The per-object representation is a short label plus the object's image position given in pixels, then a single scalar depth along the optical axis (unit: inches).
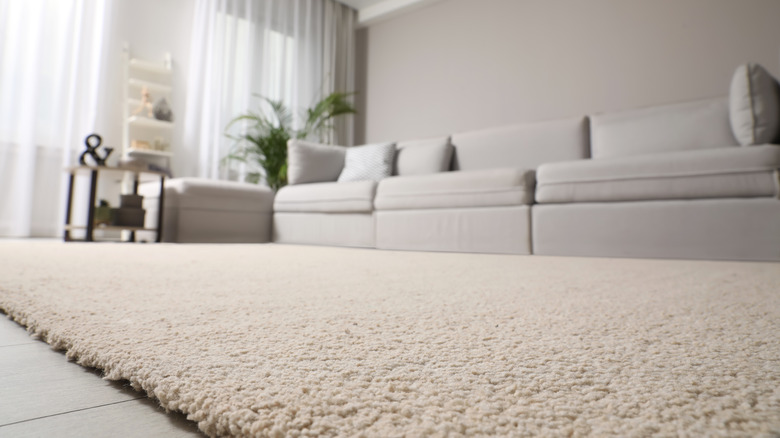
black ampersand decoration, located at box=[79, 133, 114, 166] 106.7
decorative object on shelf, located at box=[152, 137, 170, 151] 142.6
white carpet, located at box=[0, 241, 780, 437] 8.6
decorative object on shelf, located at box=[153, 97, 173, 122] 142.0
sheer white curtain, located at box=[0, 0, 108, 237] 117.0
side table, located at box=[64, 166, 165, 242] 98.3
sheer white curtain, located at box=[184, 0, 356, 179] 150.9
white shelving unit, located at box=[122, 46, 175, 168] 137.3
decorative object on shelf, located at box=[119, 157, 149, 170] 106.5
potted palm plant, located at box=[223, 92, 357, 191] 146.6
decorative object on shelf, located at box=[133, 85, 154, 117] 139.3
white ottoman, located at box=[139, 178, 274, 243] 104.4
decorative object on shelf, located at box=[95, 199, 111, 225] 103.4
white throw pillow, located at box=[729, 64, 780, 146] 73.5
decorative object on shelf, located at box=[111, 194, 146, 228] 101.0
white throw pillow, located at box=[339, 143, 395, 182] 120.1
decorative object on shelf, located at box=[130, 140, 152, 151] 135.1
